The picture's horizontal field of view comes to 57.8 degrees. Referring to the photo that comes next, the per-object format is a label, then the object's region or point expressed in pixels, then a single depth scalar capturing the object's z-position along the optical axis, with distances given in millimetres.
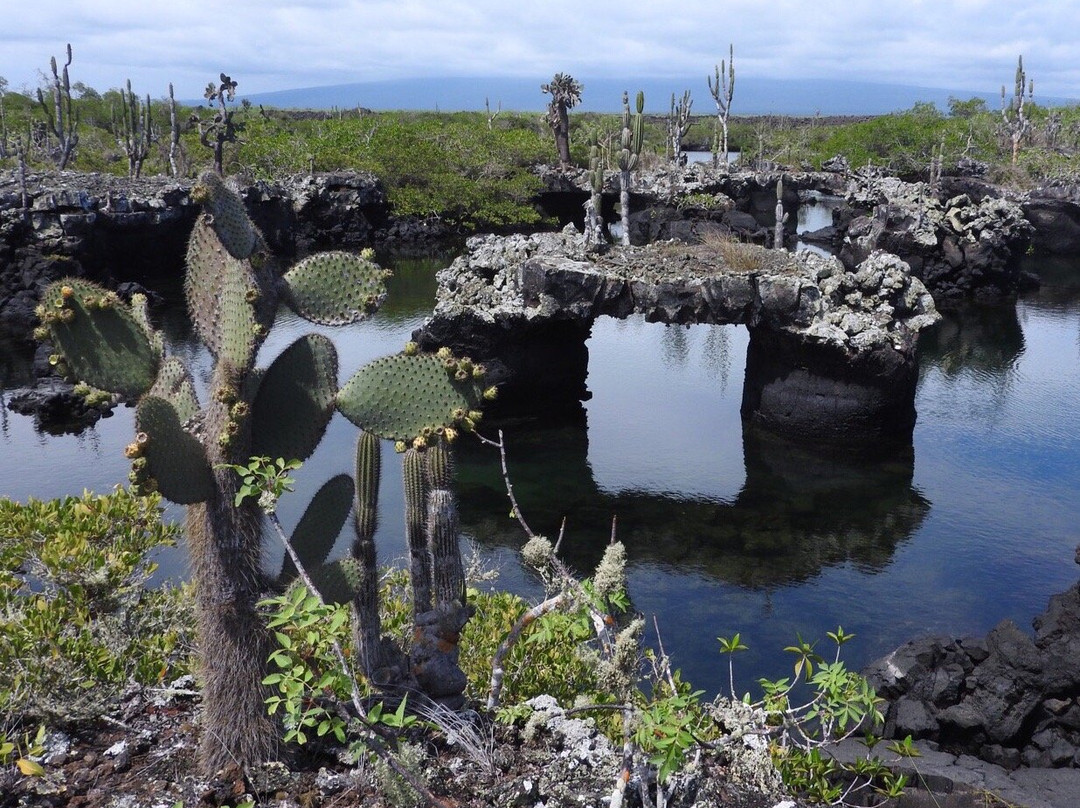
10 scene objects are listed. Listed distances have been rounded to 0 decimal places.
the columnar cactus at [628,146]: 32781
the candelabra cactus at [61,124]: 44281
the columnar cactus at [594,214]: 24422
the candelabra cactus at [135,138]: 45762
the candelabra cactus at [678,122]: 62156
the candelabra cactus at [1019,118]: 62688
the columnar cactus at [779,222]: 36938
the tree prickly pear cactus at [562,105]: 55531
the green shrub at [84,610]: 6672
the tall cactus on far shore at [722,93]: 62438
